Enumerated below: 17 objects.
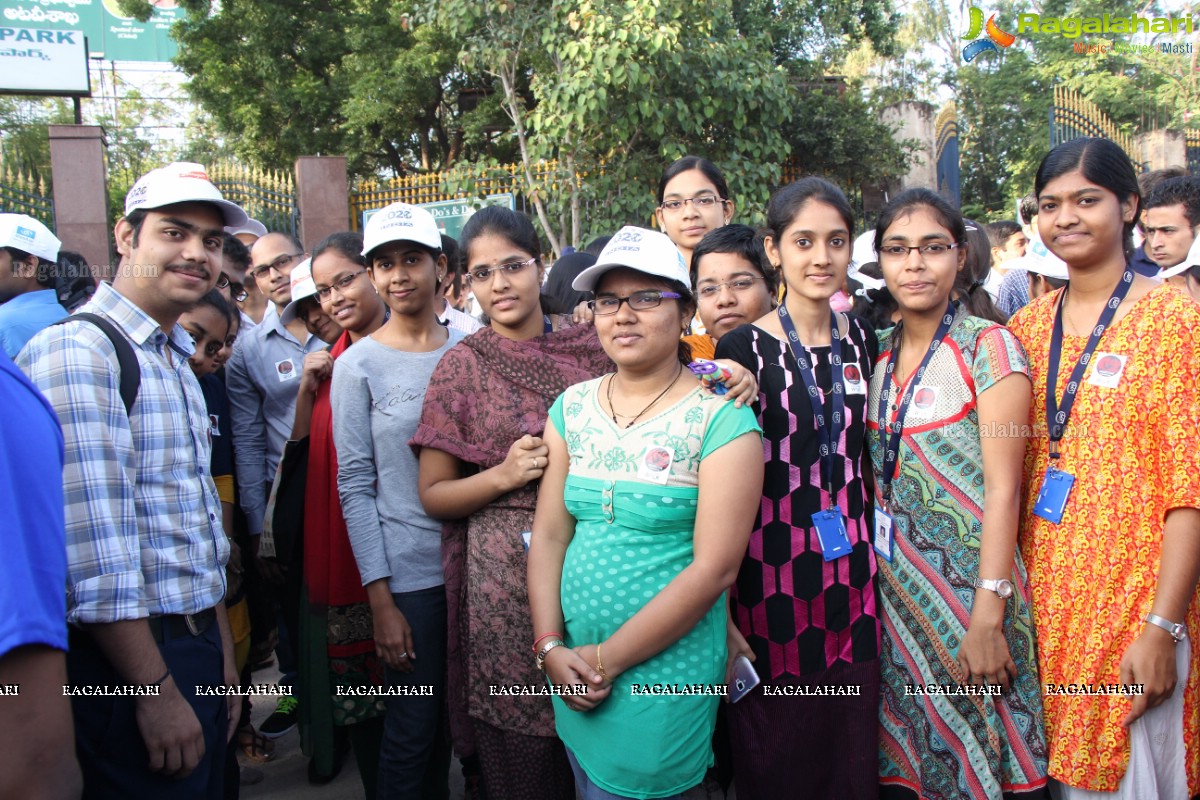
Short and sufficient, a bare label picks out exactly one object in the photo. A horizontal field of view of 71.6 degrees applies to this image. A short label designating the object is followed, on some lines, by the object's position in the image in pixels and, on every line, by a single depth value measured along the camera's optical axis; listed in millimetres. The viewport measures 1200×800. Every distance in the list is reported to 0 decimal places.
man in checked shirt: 1755
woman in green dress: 1952
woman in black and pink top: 2207
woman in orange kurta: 2018
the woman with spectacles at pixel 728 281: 2758
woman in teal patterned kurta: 2090
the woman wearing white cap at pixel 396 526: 2576
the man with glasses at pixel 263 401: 3467
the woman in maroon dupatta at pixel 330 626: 2824
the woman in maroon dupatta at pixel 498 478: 2359
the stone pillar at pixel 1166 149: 11031
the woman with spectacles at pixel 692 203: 3506
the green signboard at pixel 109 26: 24281
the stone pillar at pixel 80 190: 10492
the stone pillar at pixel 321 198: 10680
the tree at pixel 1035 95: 15531
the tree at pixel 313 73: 14391
